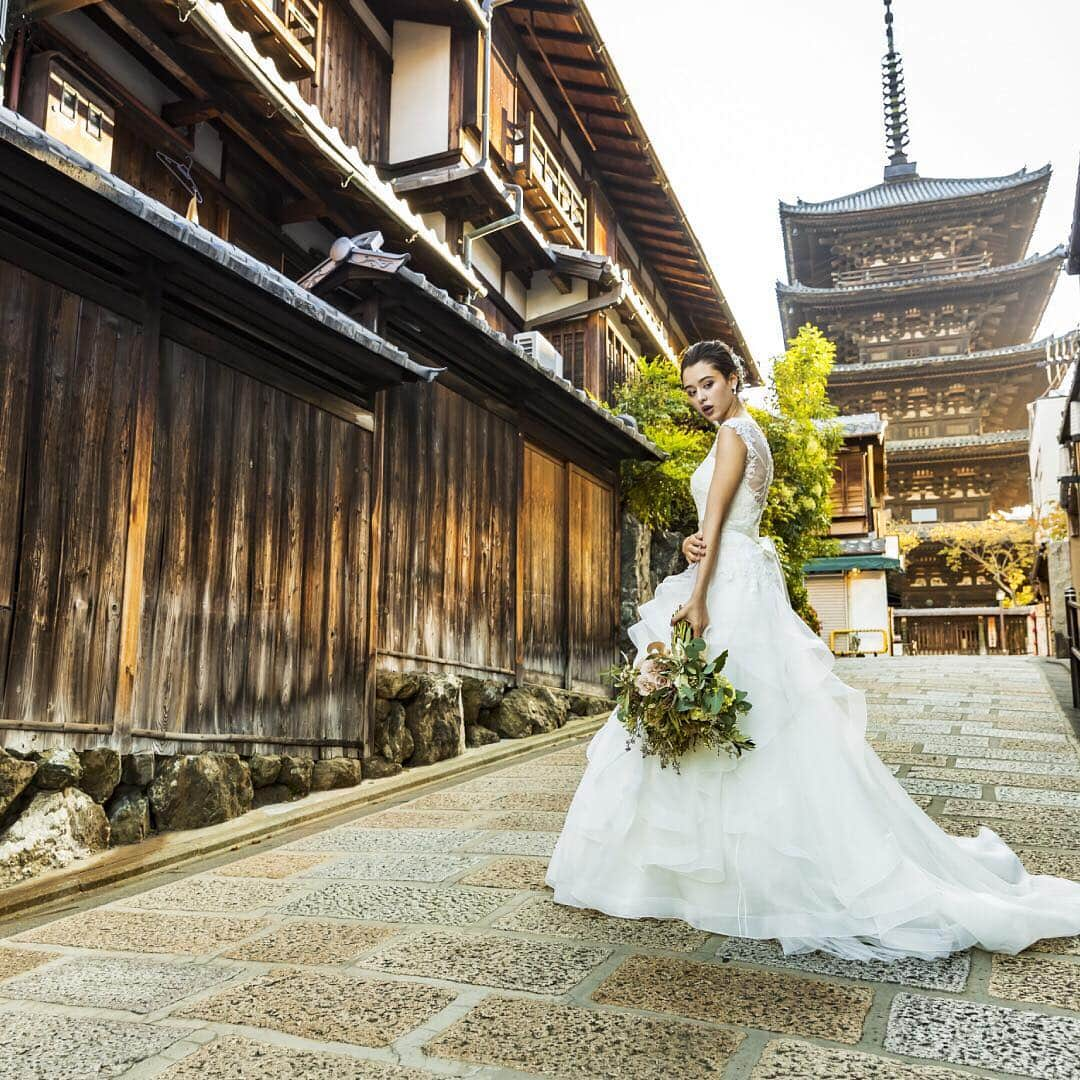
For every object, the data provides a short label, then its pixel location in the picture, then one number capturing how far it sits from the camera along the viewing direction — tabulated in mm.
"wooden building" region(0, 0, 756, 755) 4488
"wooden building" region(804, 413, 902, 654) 24062
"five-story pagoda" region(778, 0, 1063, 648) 31266
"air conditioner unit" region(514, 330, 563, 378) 11094
